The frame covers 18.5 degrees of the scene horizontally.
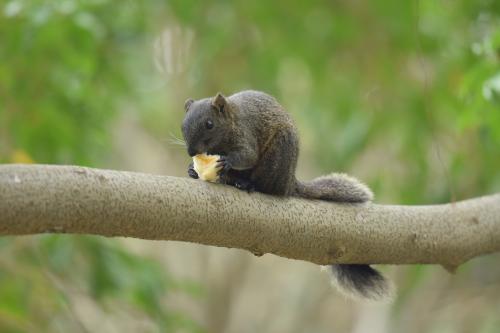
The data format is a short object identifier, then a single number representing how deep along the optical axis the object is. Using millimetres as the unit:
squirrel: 6562
